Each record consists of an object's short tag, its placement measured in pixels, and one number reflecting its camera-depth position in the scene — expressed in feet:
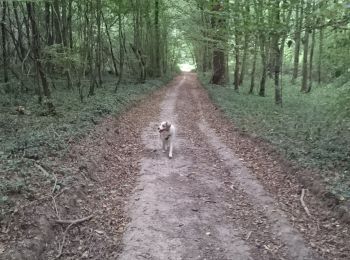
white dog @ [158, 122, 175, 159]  33.81
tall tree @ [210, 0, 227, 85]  97.09
